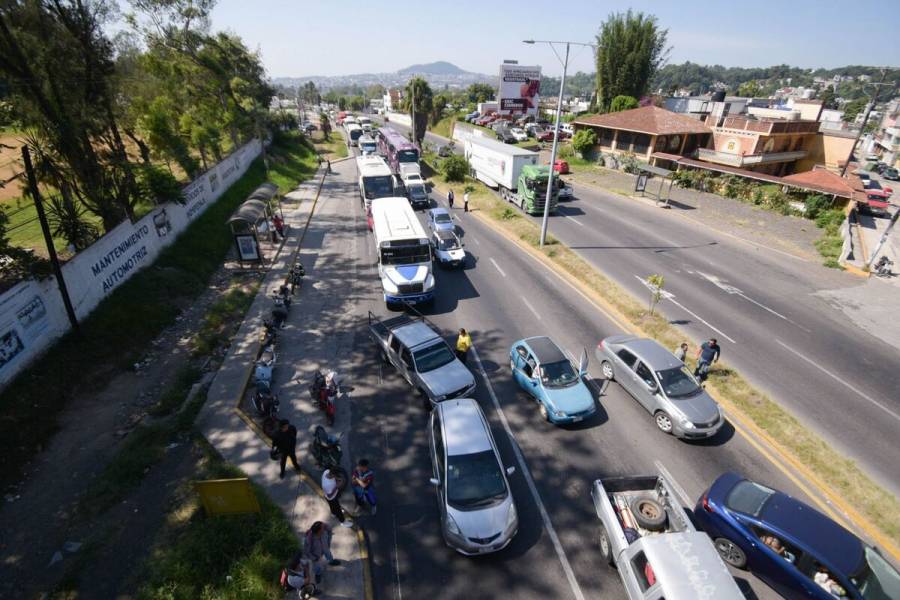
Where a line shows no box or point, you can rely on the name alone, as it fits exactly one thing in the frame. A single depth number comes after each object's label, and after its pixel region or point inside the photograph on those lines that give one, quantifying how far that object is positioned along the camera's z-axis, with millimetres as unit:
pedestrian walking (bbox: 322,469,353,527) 8453
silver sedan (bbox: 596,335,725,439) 10867
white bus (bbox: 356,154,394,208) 29312
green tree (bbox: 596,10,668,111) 58594
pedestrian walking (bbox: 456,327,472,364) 13320
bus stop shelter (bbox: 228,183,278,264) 20906
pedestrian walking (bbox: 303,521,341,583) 7398
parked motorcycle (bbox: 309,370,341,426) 11586
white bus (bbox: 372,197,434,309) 17078
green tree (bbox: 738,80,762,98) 170300
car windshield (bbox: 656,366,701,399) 11375
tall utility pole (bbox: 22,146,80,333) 11891
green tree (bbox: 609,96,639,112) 56219
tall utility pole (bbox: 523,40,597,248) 19430
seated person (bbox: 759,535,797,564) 7410
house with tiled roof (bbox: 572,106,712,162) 43844
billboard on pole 56781
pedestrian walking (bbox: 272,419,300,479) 9719
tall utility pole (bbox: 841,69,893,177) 30625
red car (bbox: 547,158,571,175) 42769
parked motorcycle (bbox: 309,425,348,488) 9719
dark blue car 6984
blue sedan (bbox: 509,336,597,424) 11312
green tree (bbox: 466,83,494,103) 116875
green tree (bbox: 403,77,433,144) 56438
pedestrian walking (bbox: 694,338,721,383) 13047
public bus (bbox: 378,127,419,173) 38875
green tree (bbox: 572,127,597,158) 49125
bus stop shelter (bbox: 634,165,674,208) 33800
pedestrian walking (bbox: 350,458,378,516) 8820
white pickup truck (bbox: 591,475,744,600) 6619
